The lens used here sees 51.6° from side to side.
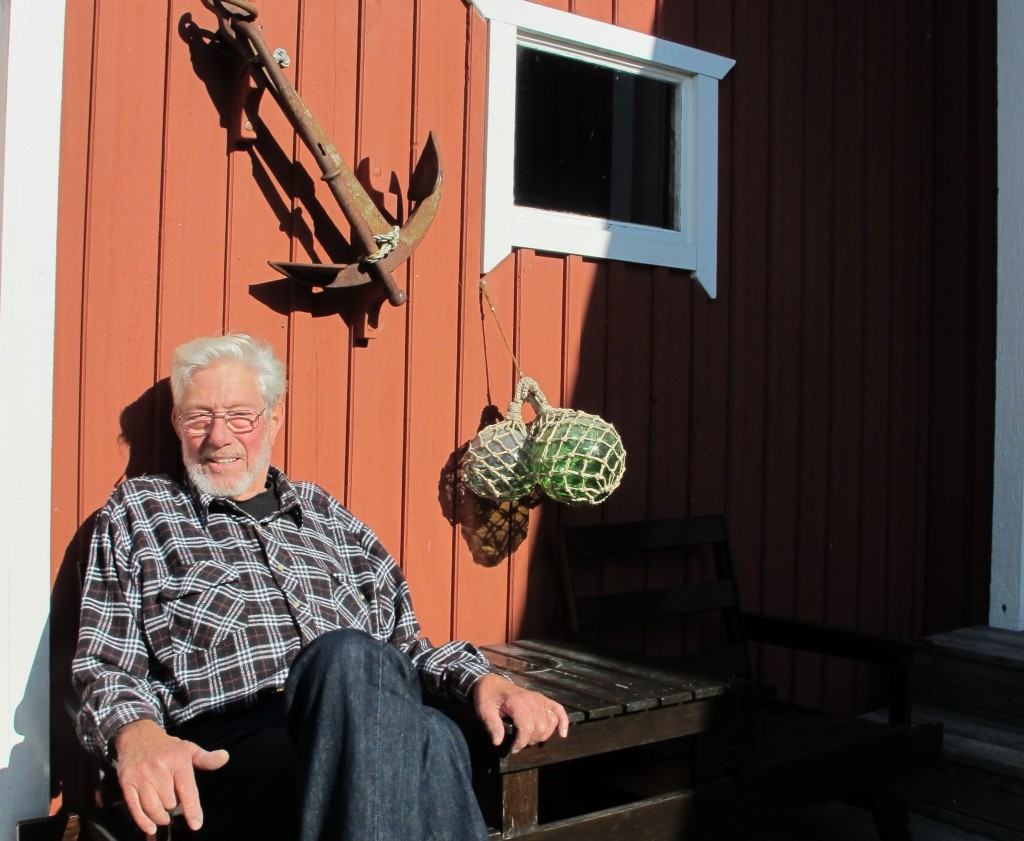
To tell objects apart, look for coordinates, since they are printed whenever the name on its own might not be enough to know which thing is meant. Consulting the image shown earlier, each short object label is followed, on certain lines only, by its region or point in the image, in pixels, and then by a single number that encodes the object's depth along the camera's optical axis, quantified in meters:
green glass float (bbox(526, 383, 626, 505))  2.51
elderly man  1.59
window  2.78
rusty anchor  2.26
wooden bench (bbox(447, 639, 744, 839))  1.97
